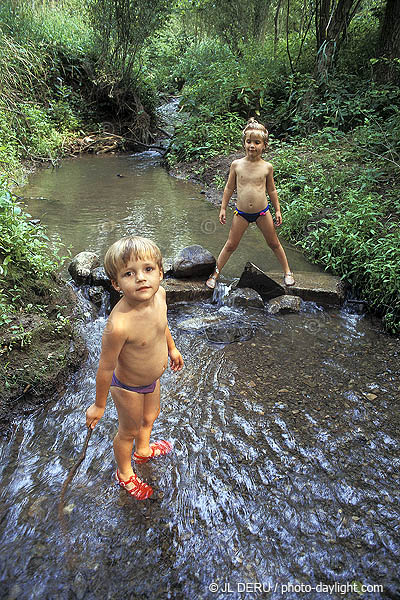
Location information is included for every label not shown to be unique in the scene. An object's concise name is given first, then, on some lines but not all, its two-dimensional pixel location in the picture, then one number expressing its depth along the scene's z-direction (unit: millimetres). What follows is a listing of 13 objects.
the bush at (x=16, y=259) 3162
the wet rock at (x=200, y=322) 3864
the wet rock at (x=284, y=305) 4147
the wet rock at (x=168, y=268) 4570
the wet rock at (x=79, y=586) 1699
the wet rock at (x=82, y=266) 4312
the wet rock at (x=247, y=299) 4238
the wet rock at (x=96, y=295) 4125
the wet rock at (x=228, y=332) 3695
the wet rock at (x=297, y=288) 4250
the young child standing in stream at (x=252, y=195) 4098
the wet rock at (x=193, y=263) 4480
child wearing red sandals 1771
